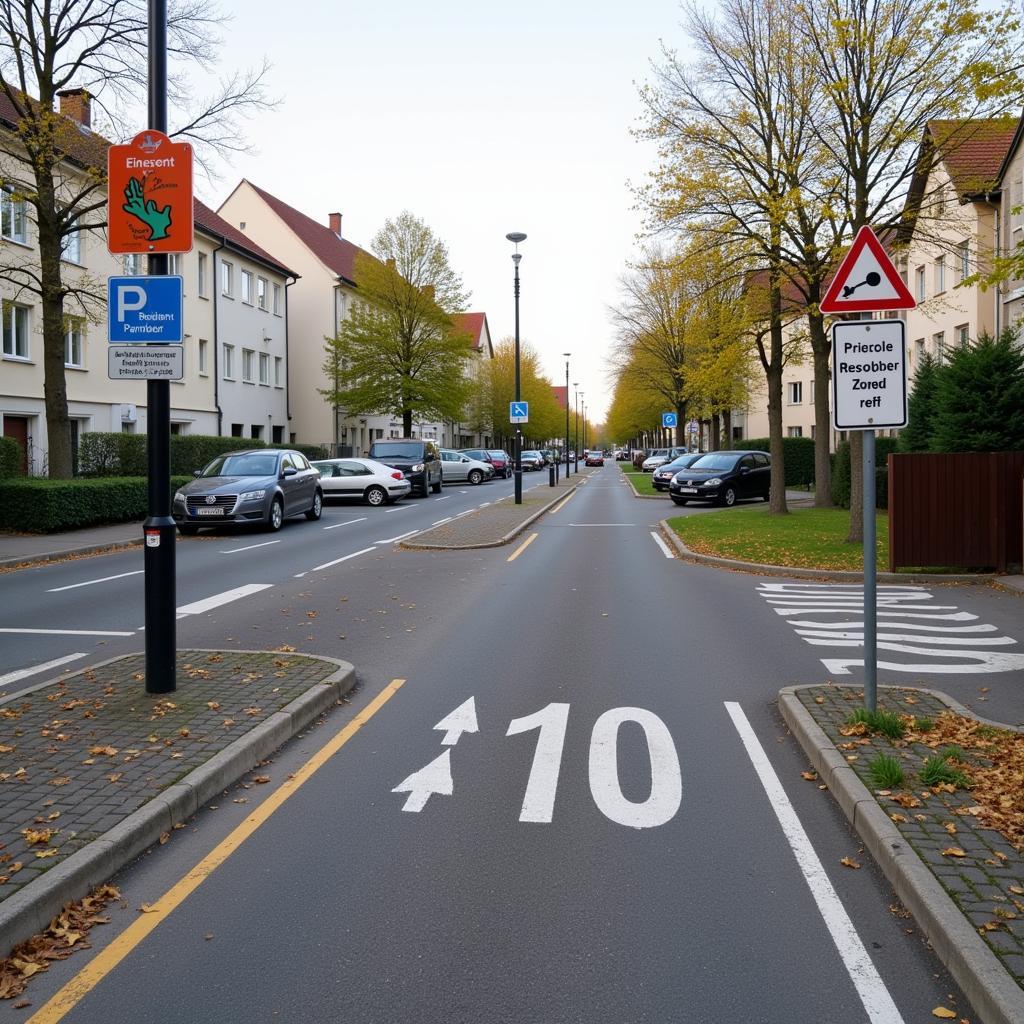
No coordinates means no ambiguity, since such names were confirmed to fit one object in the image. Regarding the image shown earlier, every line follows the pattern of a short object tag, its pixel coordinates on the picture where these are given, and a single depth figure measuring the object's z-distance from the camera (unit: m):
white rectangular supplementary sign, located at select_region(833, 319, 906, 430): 6.14
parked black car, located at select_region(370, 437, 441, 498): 36.34
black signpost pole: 6.83
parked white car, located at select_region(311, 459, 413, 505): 31.70
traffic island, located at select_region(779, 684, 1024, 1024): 3.44
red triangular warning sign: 6.31
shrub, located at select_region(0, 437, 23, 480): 21.52
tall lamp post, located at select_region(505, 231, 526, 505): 28.20
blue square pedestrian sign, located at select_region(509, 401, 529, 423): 30.83
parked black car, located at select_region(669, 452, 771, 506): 30.66
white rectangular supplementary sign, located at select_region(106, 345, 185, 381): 6.83
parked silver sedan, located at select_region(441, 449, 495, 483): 50.75
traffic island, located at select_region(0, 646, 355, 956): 4.11
